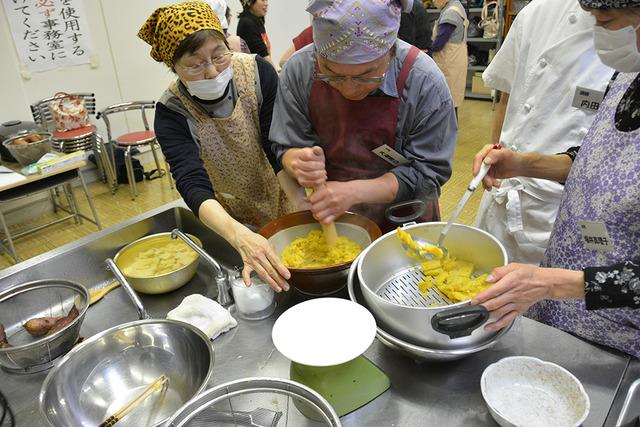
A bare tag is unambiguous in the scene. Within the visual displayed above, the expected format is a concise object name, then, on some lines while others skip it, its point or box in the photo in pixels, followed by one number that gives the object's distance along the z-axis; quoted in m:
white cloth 1.22
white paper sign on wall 4.20
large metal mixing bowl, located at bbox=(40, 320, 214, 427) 1.03
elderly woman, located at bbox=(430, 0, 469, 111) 4.70
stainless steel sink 1.19
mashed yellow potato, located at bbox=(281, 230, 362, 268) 1.37
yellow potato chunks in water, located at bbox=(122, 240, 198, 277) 1.50
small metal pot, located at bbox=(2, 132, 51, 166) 3.34
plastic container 1.25
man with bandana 1.25
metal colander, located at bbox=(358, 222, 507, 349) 0.89
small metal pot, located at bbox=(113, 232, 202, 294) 1.39
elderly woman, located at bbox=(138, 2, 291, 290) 1.41
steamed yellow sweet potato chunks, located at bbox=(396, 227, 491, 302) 1.17
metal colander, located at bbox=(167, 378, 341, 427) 0.87
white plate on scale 0.92
